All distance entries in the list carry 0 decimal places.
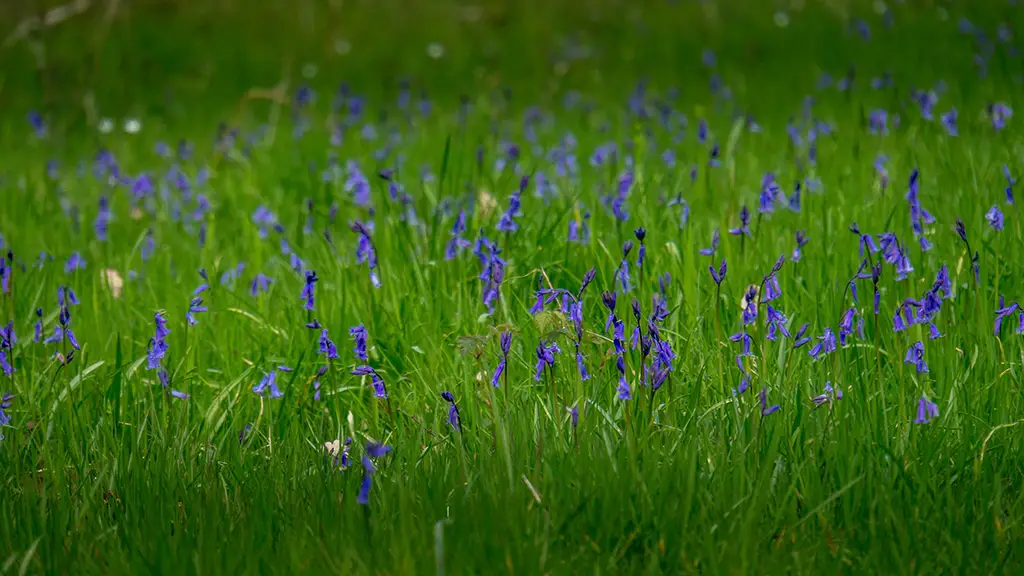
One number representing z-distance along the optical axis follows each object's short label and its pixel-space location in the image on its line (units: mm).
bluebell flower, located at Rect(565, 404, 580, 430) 4824
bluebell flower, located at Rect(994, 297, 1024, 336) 5109
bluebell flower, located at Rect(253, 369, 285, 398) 5375
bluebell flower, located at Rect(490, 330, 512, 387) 4715
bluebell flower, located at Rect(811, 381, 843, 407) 4887
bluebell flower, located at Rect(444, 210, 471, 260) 6834
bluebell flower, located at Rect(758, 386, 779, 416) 4617
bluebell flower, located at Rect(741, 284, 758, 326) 5055
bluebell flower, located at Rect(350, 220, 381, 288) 6250
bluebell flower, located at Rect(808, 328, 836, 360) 5020
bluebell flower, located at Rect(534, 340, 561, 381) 4895
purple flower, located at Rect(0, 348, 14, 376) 5547
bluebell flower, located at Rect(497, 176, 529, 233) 6758
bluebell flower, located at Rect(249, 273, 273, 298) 7009
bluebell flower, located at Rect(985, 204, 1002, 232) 6078
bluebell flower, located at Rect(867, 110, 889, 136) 10148
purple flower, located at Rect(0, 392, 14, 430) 5363
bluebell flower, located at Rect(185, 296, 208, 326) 5722
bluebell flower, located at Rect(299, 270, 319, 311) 5601
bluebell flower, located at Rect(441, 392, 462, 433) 5021
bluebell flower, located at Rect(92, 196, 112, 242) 9125
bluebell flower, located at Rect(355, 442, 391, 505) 3954
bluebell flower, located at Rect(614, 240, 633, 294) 5965
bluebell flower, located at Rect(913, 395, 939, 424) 4687
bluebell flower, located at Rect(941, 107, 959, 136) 8781
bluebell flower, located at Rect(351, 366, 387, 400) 5008
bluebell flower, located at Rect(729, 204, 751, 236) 5969
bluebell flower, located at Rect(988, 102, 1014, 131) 9028
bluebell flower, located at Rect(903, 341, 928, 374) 4908
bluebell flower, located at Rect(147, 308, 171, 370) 5324
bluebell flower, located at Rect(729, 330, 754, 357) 5090
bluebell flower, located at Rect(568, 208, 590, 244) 7145
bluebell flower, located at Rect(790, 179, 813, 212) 7630
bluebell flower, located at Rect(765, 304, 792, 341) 5078
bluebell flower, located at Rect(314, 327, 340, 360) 5207
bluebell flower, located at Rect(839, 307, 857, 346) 5098
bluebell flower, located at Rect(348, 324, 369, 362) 5113
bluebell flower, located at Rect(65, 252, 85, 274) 7909
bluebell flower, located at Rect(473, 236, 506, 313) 5910
